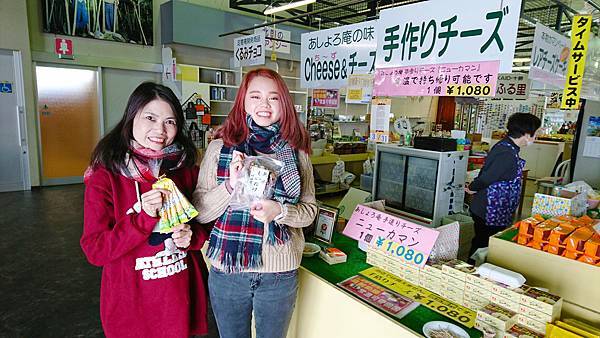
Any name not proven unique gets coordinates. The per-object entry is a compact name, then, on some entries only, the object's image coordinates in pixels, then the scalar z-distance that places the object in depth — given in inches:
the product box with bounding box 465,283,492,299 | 52.8
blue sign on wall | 237.3
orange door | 264.7
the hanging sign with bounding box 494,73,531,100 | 245.6
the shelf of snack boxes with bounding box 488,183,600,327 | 52.9
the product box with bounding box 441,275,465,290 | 56.1
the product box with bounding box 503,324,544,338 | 45.9
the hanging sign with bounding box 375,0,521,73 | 69.5
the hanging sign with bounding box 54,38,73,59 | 257.1
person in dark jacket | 106.7
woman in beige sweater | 49.3
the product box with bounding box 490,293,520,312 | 49.4
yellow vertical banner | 106.7
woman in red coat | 47.6
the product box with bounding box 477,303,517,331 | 47.2
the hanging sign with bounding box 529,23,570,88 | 91.4
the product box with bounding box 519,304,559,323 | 46.5
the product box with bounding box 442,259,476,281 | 56.0
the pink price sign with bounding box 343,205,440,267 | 61.1
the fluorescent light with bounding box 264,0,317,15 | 210.2
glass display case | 139.6
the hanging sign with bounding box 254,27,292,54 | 263.9
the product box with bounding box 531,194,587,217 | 86.1
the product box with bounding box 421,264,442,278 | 59.2
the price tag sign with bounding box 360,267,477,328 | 53.9
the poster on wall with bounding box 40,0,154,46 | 256.5
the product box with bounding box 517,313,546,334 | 46.9
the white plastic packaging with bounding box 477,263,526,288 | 50.8
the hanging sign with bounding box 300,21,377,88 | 105.6
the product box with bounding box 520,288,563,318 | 46.3
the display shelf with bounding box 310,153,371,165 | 242.5
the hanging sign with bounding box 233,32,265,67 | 212.8
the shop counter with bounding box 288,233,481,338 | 52.6
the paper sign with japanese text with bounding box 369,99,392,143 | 112.4
